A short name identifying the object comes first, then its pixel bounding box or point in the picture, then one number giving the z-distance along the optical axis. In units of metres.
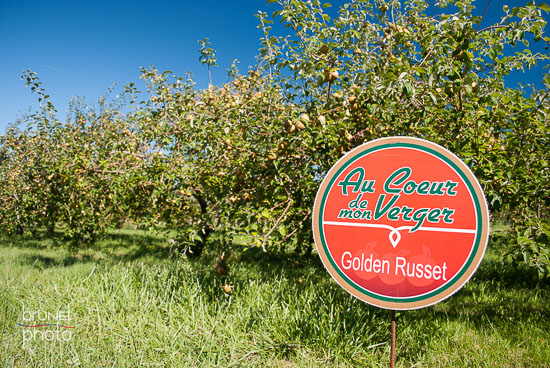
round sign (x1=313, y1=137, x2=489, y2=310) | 1.66
